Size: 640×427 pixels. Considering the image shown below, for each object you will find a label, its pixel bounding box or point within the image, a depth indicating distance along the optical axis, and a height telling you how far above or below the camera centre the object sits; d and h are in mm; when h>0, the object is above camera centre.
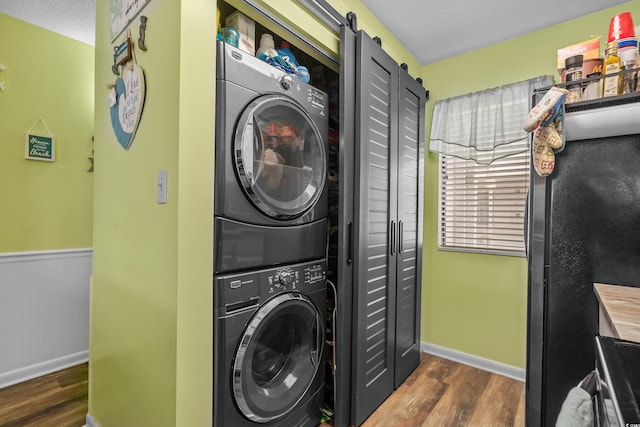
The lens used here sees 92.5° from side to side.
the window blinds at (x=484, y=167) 2273 +385
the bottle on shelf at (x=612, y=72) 1202 +556
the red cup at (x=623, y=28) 1275 +795
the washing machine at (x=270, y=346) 1207 -619
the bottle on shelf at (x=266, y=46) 1463 +823
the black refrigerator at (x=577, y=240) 1146 -92
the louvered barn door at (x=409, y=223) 2172 -66
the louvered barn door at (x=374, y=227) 1750 -82
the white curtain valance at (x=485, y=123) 2232 +725
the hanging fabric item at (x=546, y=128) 1188 +356
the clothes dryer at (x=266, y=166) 1194 +207
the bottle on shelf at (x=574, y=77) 1279 +598
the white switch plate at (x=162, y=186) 1144 +91
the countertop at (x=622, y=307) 721 -263
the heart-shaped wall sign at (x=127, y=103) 1317 +494
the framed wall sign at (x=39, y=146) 2225 +469
